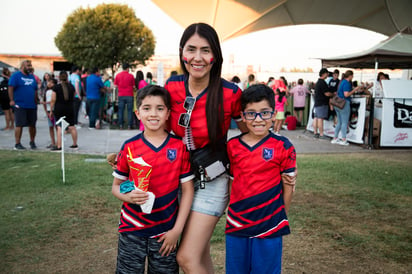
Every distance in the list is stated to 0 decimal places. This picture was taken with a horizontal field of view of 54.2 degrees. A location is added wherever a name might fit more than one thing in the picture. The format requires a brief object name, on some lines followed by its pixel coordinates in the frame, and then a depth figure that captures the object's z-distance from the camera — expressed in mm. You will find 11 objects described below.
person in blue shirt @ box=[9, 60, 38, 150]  9398
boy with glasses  2428
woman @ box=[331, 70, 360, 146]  11016
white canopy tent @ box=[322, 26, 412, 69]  10852
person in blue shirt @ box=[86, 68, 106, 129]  13164
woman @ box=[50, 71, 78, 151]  8984
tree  42375
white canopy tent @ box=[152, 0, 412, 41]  15273
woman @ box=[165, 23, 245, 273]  2465
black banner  10305
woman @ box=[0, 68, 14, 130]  13325
